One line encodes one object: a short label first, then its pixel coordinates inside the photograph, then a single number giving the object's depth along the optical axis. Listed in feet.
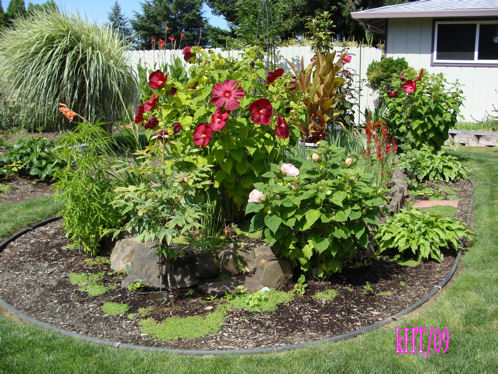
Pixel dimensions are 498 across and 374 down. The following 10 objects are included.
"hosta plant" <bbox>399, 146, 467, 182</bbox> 19.30
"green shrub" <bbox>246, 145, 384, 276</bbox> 10.00
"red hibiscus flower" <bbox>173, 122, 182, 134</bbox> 11.66
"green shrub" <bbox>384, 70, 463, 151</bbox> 19.61
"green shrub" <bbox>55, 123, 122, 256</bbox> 11.73
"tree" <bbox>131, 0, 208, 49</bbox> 83.51
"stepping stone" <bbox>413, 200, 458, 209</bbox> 16.37
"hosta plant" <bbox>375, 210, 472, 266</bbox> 11.94
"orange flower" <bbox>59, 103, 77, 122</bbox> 12.67
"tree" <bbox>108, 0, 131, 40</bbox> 98.77
